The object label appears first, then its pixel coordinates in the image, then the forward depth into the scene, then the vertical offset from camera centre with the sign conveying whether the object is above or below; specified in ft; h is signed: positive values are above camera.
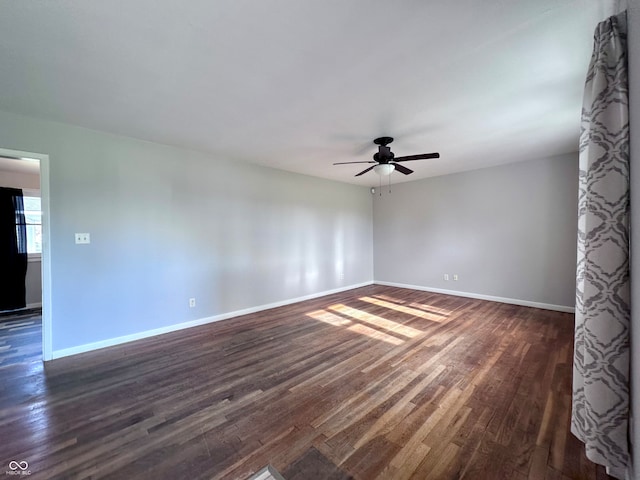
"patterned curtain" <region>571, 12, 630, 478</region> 3.76 -0.39
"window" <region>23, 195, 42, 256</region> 15.40 +1.12
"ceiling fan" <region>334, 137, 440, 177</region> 10.21 +3.18
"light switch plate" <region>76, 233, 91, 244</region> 9.39 +0.10
